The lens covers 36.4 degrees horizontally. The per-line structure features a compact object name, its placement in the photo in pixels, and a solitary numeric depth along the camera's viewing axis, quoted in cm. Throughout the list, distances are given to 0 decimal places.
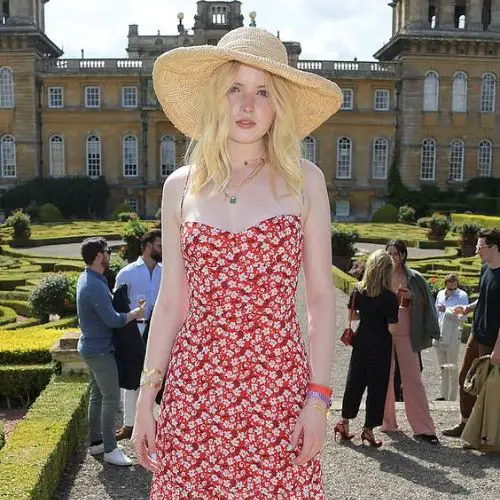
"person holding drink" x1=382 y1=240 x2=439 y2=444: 598
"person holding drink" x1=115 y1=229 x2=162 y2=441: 621
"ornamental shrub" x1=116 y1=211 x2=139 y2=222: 3089
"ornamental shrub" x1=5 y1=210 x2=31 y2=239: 2277
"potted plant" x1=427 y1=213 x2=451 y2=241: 2364
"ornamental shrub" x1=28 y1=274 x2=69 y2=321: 1009
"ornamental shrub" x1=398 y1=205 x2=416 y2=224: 3314
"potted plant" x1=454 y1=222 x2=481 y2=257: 1981
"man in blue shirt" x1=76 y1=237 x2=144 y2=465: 508
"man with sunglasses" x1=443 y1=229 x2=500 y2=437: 556
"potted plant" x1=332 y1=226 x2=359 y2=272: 1806
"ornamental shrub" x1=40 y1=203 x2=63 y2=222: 3328
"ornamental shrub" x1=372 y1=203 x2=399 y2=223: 3378
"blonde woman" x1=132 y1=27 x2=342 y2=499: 232
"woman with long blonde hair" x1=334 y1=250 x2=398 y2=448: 561
